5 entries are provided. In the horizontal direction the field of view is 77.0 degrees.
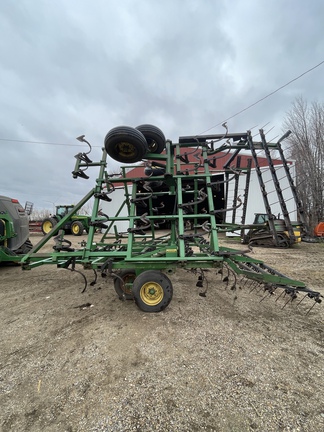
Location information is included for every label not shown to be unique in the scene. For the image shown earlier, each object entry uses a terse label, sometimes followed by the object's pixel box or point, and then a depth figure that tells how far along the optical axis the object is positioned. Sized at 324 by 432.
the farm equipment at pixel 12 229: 4.86
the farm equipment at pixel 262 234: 8.84
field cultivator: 2.82
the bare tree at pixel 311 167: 13.94
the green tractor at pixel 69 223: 13.95
